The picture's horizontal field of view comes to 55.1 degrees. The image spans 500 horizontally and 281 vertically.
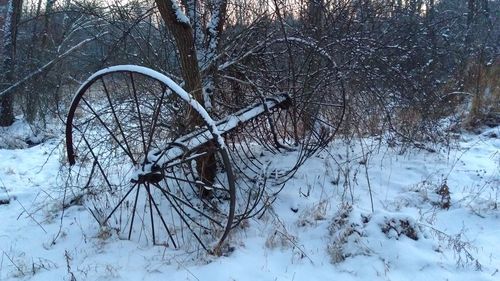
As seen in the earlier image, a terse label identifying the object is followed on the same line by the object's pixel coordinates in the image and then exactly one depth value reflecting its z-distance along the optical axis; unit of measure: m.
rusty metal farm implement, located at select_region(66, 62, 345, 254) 3.36
